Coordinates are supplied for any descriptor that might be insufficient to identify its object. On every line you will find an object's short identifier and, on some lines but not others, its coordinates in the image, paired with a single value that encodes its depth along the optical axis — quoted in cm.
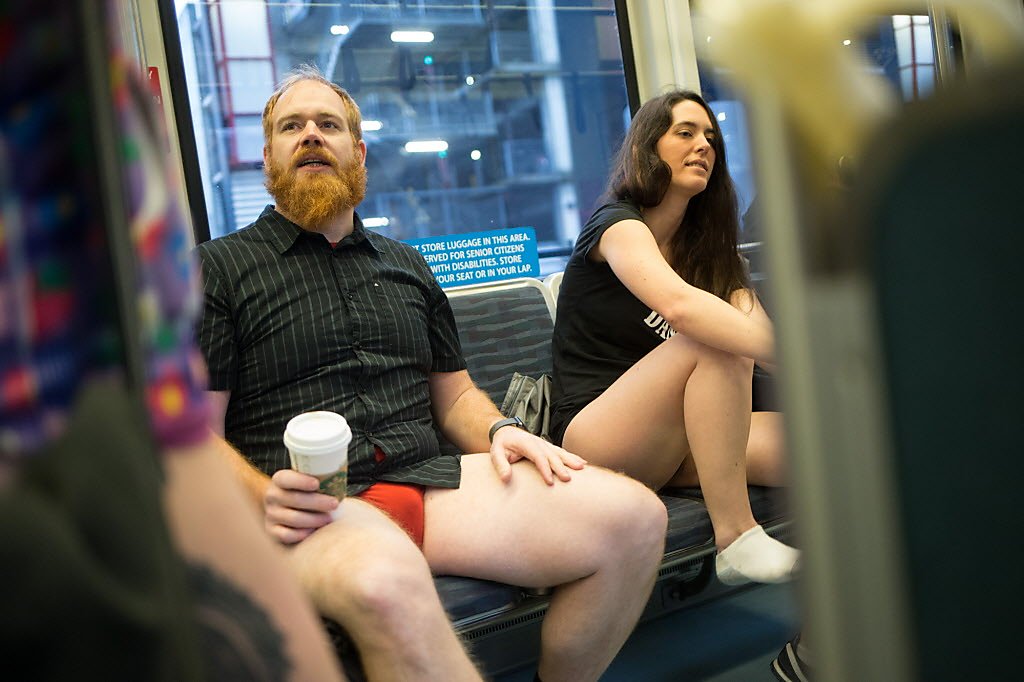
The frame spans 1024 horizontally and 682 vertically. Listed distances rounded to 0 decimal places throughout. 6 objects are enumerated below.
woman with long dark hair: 199
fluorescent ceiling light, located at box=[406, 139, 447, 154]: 386
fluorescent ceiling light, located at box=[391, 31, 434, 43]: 375
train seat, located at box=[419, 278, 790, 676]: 188
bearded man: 163
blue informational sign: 346
